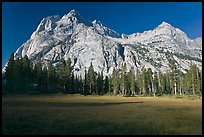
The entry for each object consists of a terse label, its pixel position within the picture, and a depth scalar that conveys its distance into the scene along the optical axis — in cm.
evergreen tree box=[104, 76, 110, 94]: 10882
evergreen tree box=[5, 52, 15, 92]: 7543
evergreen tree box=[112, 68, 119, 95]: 10962
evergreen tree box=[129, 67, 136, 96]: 10666
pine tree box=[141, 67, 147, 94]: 10332
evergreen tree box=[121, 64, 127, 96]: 10198
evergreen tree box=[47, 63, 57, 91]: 9154
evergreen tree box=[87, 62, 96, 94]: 10650
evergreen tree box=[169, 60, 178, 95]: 8831
